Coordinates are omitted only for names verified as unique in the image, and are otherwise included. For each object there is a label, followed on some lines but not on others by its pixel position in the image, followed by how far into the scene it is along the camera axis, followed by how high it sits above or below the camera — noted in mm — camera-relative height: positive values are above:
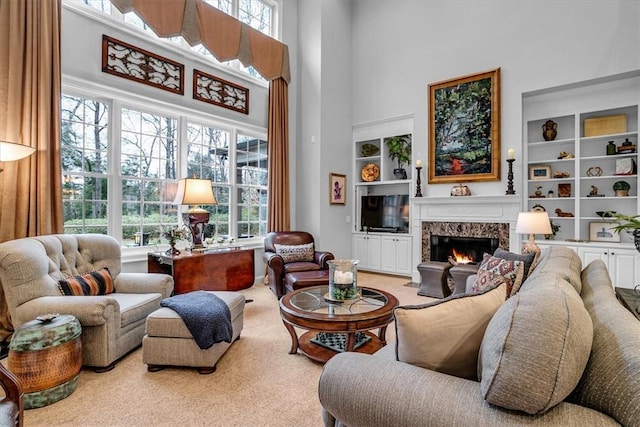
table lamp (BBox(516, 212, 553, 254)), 3314 -133
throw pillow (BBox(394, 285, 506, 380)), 1175 -436
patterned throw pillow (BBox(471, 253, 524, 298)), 2223 -441
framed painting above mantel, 4910 +1246
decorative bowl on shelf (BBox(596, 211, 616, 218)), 4312 -43
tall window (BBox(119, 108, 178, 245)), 4000 +462
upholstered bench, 2326 -939
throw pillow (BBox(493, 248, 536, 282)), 2467 -371
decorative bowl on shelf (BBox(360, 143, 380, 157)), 6371 +1146
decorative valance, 3881 +2370
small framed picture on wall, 5921 +391
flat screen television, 5938 -45
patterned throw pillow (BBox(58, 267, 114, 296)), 2557 -583
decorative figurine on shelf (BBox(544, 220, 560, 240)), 4757 -274
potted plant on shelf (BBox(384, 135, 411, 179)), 5941 +1075
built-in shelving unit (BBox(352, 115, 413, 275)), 5824 +444
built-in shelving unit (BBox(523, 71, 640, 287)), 4246 +645
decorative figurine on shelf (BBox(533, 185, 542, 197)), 4893 +285
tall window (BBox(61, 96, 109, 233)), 3529 +502
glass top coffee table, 2242 -728
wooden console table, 3523 -646
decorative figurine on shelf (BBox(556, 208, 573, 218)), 4668 -46
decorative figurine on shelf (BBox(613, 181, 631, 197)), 4305 +289
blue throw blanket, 2293 -744
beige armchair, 2271 -632
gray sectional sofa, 834 -454
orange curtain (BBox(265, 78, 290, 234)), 5434 +868
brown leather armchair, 4137 -626
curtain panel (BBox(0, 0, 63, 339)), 2881 +842
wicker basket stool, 1932 -873
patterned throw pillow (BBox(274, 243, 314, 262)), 4543 -572
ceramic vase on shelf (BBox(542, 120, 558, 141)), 4789 +1142
